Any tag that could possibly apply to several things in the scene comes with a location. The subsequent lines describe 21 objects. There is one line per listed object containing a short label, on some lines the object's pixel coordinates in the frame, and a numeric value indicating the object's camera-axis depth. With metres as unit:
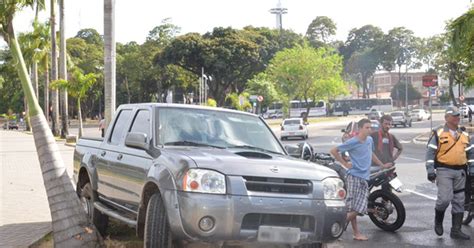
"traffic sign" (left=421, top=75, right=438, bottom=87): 30.47
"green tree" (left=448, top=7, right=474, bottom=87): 20.98
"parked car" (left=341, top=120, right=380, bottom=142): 11.85
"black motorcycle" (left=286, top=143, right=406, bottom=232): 8.63
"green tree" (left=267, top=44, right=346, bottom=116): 64.94
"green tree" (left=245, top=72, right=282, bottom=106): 68.94
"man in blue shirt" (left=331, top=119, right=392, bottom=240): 8.08
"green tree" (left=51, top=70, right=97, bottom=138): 35.53
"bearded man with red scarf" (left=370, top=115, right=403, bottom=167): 9.73
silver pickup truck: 5.27
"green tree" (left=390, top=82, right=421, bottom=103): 115.69
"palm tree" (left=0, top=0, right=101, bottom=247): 6.74
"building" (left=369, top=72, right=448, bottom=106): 125.73
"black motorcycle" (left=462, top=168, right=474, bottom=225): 8.54
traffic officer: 8.13
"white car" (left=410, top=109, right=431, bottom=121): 70.28
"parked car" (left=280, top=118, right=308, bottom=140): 37.72
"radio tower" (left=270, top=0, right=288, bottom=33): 100.65
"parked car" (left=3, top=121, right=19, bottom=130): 72.53
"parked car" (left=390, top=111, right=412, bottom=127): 54.47
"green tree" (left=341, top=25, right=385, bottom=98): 108.56
